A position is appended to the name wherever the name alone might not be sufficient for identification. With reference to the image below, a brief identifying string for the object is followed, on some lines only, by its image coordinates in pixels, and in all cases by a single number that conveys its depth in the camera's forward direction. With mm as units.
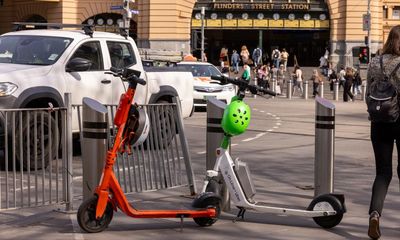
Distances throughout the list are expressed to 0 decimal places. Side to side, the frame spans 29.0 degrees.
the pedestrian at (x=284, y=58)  51594
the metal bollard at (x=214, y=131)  8109
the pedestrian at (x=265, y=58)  62191
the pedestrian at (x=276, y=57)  50688
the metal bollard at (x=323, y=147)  8625
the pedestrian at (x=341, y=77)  42588
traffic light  41928
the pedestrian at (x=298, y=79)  40812
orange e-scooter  6812
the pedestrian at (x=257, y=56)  53469
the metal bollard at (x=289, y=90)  36438
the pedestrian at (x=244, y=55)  47169
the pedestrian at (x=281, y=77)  46359
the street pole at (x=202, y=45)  44812
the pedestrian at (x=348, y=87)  35219
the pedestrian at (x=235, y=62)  51406
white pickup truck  11094
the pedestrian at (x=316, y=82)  38594
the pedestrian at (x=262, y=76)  41438
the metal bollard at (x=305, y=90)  36578
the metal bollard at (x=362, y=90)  38188
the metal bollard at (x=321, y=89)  36928
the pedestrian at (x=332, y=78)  42938
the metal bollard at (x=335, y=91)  36325
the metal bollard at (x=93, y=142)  7422
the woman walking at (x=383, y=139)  6805
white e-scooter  7176
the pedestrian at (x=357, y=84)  39488
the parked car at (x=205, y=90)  24781
